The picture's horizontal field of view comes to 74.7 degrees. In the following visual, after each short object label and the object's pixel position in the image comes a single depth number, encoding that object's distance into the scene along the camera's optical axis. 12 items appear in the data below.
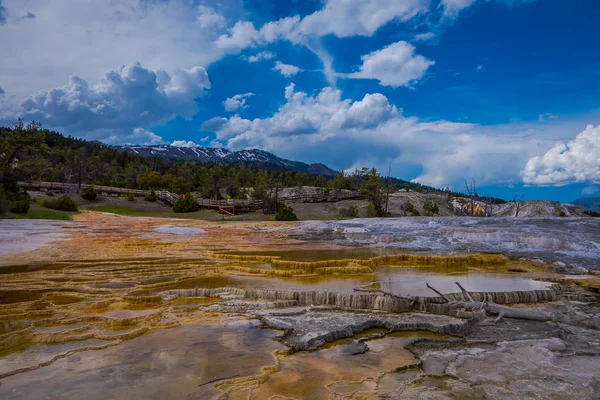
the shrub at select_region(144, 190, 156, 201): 50.62
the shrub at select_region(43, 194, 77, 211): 36.24
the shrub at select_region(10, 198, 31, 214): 29.09
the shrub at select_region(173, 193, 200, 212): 46.19
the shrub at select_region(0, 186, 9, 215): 26.61
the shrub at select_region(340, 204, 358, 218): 48.94
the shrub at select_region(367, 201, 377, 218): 46.44
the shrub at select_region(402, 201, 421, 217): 53.14
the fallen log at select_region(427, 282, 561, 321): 8.21
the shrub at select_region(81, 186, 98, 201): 45.47
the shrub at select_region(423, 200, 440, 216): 57.91
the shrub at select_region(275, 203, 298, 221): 40.06
